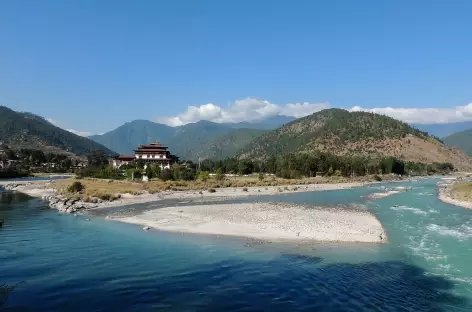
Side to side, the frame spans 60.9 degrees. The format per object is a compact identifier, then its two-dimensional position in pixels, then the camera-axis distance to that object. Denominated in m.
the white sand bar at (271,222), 32.69
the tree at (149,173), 105.62
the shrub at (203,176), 105.75
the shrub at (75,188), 70.19
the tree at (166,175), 101.96
